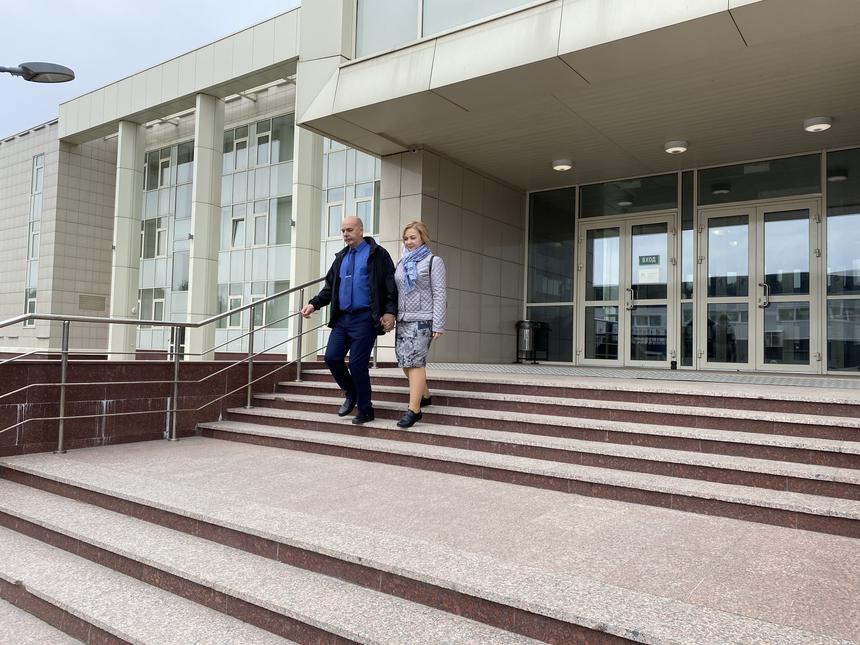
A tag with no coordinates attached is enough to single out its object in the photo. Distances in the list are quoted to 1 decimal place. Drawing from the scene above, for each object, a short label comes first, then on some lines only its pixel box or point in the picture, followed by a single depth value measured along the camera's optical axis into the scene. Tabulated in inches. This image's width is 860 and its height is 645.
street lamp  272.2
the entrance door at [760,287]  358.3
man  230.8
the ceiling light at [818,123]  311.1
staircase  103.1
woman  225.0
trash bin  449.1
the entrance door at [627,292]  407.5
